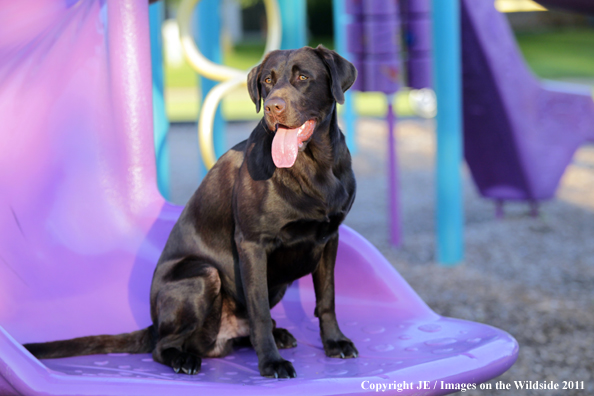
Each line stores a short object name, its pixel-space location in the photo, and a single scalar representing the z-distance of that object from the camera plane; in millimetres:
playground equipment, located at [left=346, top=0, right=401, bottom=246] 4586
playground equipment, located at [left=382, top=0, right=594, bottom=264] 4312
